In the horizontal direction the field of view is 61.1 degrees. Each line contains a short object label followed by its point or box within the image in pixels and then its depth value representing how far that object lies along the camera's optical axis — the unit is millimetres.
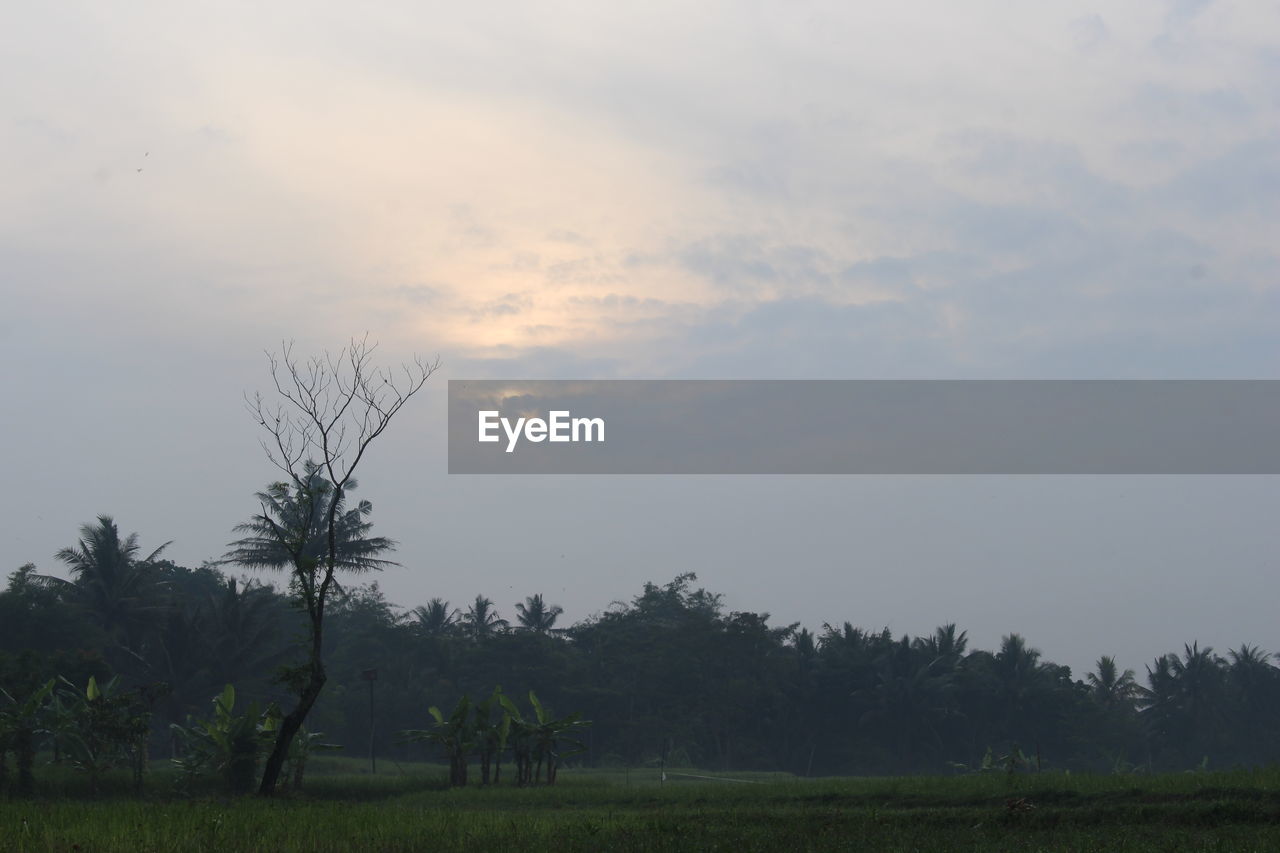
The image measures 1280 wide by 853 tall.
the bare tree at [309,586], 25656
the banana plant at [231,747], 29891
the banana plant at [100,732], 30359
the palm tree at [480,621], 78812
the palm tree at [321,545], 53469
